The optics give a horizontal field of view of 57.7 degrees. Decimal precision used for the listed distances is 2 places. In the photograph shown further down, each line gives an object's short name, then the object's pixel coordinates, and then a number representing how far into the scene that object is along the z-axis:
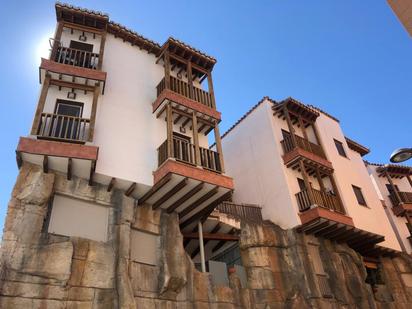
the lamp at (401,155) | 7.88
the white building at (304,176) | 18.64
